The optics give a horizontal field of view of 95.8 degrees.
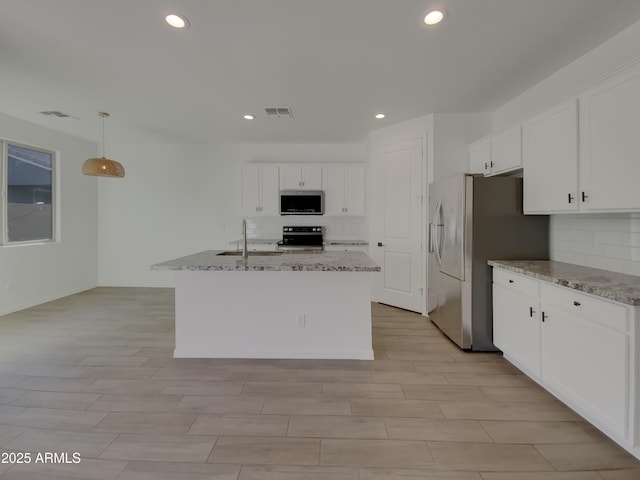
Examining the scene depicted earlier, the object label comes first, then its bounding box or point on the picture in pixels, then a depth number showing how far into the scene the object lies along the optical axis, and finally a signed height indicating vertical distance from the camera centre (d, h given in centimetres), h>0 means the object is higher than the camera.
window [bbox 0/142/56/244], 394 +66
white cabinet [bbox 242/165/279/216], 493 +85
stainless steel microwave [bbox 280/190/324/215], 486 +60
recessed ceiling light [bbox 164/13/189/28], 193 +149
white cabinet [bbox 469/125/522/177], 273 +89
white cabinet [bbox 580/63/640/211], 175 +60
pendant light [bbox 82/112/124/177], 328 +81
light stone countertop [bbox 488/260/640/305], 157 -27
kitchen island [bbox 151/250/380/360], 263 -69
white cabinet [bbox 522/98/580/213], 215 +62
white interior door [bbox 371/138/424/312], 392 +17
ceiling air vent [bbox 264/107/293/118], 359 +162
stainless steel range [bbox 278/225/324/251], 507 +5
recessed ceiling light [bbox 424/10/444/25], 191 +149
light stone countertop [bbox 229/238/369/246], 482 -7
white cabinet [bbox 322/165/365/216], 492 +83
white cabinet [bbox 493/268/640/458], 151 -73
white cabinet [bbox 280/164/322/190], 491 +105
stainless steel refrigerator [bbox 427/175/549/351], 271 -3
